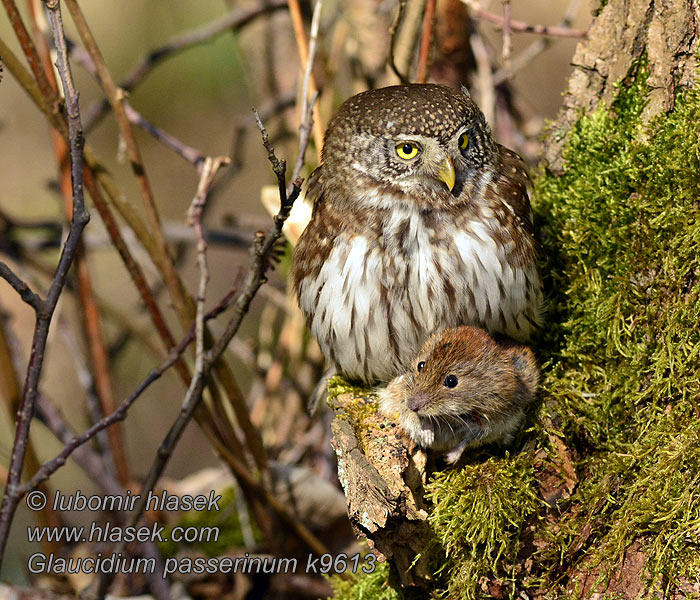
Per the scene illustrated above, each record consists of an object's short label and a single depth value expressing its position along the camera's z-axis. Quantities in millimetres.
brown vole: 4402
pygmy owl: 4805
